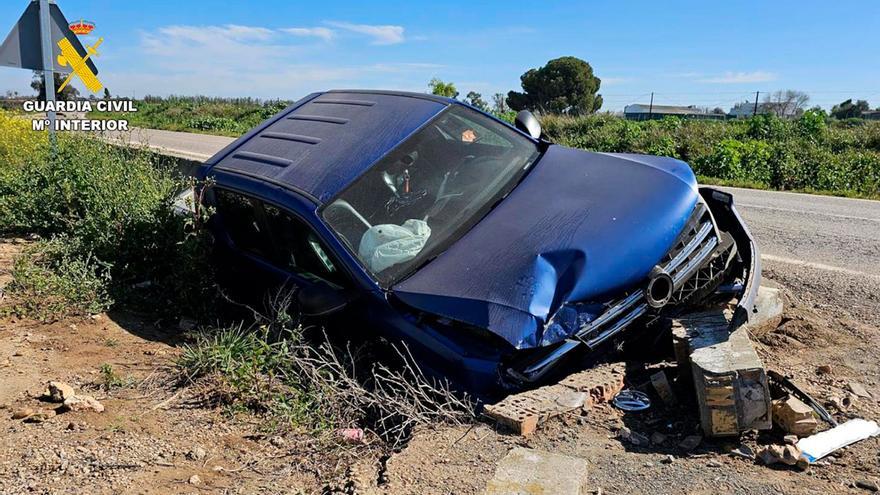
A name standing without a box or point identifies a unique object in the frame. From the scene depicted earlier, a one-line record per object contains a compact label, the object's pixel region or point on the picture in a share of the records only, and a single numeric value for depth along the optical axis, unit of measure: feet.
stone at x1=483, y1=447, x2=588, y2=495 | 8.20
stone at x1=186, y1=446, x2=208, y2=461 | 10.45
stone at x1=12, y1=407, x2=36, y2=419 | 11.35
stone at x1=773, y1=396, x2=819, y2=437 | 9.50
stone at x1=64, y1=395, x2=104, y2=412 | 11.61
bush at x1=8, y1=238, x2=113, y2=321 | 16.30
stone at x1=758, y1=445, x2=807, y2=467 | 8.84
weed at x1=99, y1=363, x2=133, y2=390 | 12.89
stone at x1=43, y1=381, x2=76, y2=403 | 11.88
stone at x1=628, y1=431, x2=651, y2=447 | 9.75
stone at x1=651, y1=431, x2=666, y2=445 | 9.84
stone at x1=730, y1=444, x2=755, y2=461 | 9.29
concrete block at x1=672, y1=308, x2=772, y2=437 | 9.53
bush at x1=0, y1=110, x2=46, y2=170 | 28.04
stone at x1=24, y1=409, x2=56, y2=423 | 11.25
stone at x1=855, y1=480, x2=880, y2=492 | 8.32
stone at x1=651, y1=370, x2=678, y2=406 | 10.67
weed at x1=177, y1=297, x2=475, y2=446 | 10.67
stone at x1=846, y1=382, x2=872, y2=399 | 10.97
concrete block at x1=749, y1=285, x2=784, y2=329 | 13.46
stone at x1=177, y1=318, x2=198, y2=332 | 16.37
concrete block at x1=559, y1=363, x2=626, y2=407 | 10.51
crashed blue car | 10.39
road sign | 23.91
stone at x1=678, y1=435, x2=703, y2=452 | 9.63
